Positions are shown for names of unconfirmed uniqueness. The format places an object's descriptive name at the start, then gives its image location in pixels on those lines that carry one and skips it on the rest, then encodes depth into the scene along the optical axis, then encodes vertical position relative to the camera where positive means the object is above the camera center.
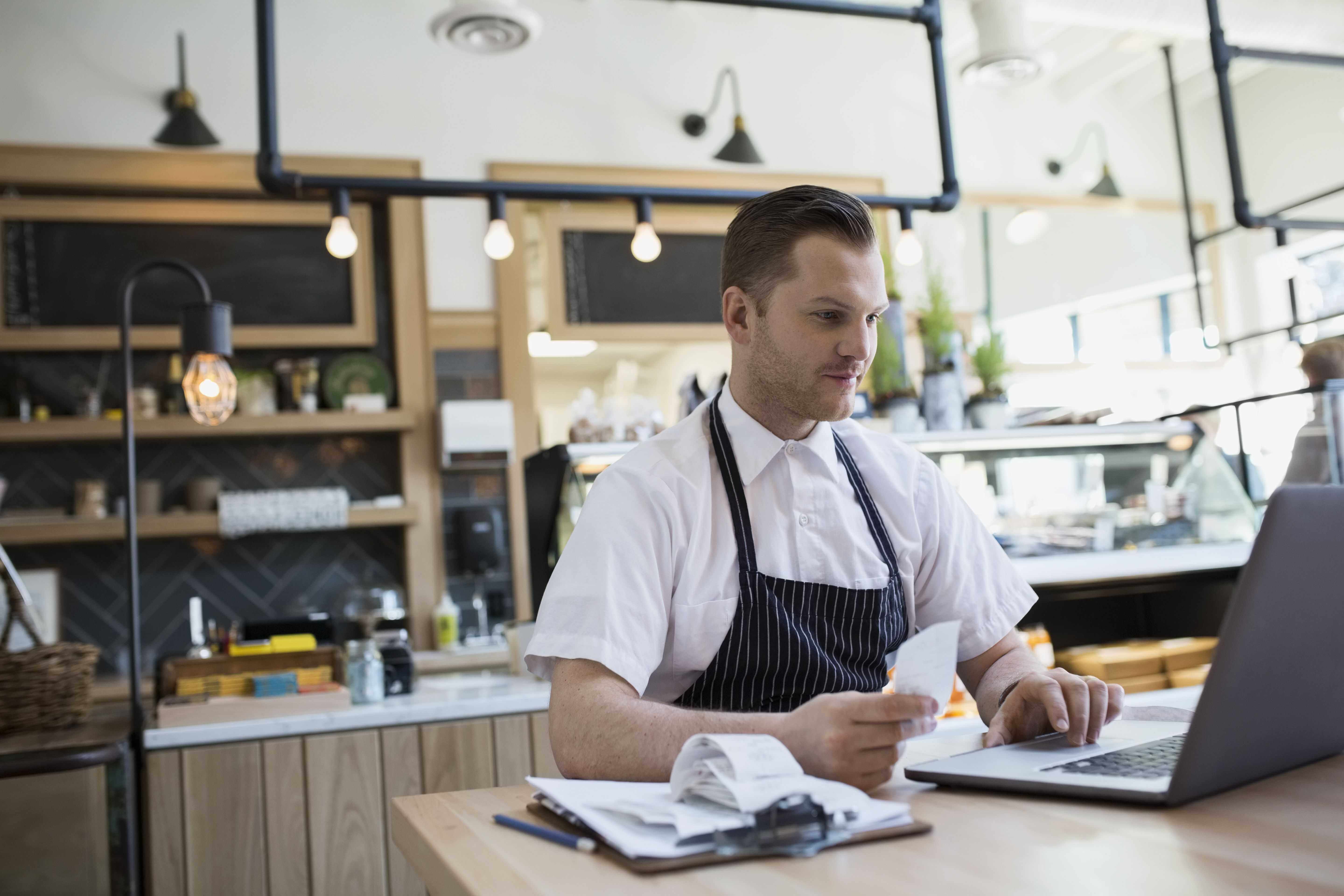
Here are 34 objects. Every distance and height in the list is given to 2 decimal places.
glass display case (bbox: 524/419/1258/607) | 3.39 +0.07
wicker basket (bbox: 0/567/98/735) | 2.59 -0.20
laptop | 0.92 -0.17
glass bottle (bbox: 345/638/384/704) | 2.73 -0.25
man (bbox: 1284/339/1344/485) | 3.37 +0.17
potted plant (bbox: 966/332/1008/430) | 3.57 +0.41
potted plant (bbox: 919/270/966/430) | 3.56 +0.51
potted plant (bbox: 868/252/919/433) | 3.47 +0.47
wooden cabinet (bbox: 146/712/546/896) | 2.47 -0.50
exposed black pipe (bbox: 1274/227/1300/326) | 4.03 +0.94
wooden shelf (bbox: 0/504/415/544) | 4.56 +0.25
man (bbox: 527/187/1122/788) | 1.34 -0.02
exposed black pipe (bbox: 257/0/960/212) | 2.74 +0.98
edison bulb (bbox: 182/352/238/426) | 2.94 +0.50
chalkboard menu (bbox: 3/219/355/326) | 4.86 +1.36
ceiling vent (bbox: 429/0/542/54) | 4.05 +1.93
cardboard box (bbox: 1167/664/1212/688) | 3.24 -0.48
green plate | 5.11 +0.86
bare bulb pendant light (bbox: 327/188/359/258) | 2.98 +0.89
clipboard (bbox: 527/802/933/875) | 0.87 -0.24
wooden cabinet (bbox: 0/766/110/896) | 2.39 -0.50
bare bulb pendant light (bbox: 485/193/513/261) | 3.09 +0.89
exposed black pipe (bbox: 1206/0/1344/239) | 3.27 +1.22
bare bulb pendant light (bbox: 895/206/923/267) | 3.45 +0.85
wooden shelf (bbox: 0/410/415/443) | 4.66 +0.65
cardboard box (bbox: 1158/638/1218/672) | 3.32 -0.42
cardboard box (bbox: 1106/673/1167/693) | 3.28 -0.49
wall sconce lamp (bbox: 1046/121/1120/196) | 6.50 +2.07
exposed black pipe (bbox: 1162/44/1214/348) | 5.95 +1.75
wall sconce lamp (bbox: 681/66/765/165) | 5.62 +1.92
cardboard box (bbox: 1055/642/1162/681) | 3.25 -0.42
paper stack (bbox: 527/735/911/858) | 0.90 -0.22
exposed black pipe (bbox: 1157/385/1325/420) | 3.32 +0.31
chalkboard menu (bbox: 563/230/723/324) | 5.55 +1.32
